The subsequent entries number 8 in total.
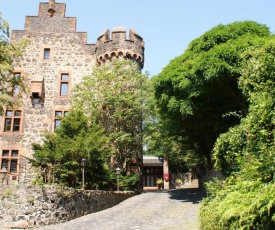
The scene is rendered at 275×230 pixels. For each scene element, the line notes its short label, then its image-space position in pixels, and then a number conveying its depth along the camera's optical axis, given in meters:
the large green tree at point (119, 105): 22.02
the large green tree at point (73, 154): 16.36
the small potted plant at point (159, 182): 32.66
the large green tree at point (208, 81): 13.86
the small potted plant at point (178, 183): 34.94
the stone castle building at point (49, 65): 24.23
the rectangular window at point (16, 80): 15.69
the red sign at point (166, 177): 33.34
